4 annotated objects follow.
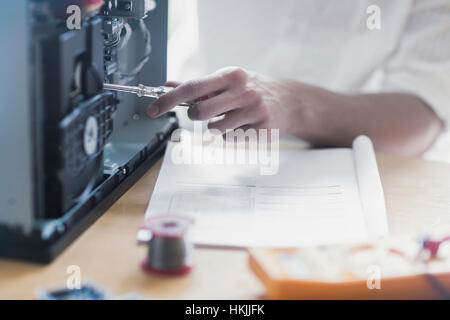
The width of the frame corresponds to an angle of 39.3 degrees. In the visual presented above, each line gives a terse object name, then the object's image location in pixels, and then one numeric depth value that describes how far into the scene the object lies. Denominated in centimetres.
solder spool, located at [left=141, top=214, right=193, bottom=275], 68
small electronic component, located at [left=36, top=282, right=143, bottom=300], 62
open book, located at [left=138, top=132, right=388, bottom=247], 76
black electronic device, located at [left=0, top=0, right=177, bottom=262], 63
